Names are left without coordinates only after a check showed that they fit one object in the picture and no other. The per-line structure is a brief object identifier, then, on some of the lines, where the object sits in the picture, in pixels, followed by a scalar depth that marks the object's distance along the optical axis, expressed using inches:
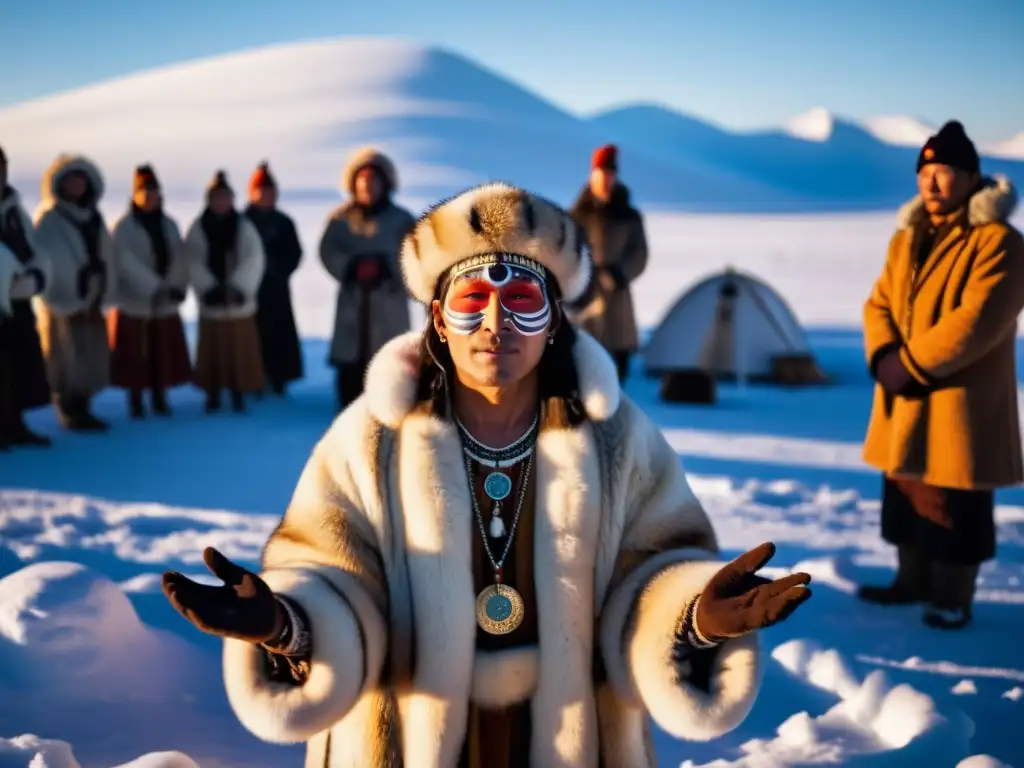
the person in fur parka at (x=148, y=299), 259.6
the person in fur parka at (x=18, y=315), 214.2
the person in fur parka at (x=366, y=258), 252.4
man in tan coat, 124.9
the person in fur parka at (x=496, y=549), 63.9
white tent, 304.8
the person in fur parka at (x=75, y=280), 237.3
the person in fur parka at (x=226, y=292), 267.1
